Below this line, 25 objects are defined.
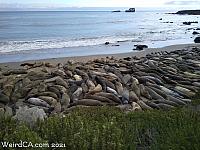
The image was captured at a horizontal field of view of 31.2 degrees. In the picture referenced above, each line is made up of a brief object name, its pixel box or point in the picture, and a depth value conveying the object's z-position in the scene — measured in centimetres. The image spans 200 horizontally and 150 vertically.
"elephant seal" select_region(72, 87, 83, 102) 965
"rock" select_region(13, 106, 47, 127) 564
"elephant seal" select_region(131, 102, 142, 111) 888
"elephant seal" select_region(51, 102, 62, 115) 862
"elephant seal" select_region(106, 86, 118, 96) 1020
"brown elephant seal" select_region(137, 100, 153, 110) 916
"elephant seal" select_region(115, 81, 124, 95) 1040
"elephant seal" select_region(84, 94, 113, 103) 954
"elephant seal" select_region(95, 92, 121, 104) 968
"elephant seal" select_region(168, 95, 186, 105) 978
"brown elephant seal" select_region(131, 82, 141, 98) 1036
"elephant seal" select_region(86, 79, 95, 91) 1035
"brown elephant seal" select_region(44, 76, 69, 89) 1062
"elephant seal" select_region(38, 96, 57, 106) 924
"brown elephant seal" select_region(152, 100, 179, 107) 960
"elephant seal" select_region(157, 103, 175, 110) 918
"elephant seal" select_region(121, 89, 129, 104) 967
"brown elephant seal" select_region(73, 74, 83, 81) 1123
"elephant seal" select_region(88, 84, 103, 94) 999
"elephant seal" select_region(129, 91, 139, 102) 980
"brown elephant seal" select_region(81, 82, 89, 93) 1018
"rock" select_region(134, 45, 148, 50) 2706
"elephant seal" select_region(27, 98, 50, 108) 911
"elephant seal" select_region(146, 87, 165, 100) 1027
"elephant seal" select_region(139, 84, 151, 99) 1032
